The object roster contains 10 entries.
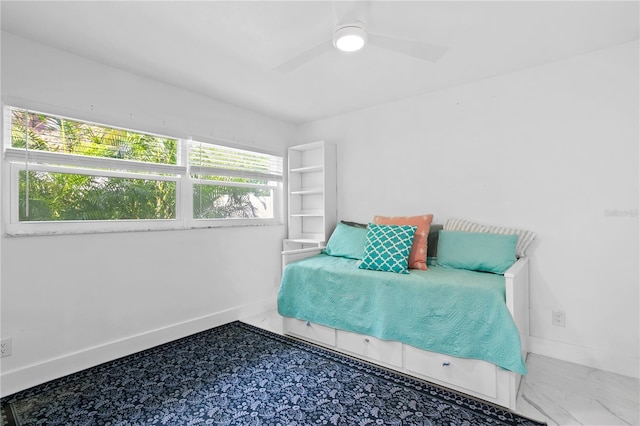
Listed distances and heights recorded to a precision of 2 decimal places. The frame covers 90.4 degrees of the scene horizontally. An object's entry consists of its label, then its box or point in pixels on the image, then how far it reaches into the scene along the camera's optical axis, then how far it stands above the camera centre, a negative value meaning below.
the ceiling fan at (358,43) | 1.58 +0.93
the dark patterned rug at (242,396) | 1.68 -1.08
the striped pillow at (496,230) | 2.48 -0.14
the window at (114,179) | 2.09 +0.30
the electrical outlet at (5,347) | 1.93 -0.80
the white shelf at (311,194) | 3.60 +0.25
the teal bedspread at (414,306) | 1.82 -0.64
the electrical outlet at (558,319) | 2.38 -0.80
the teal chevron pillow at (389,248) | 2.40 -0.28
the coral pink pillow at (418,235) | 2.51 -0.19
